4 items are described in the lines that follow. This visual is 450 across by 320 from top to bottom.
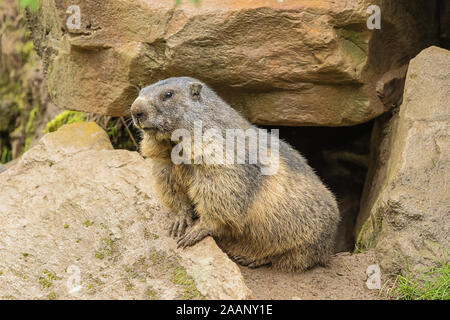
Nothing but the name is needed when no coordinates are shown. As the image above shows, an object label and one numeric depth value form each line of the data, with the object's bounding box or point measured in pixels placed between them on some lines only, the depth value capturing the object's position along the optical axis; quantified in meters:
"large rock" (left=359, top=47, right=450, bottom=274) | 5.47
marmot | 5.33
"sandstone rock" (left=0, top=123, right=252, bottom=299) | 5.02
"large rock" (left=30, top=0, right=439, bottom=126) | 6.41
